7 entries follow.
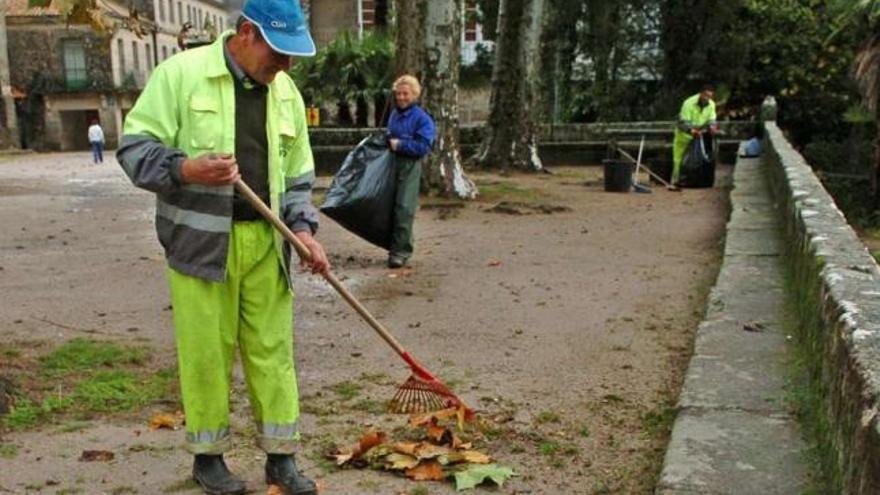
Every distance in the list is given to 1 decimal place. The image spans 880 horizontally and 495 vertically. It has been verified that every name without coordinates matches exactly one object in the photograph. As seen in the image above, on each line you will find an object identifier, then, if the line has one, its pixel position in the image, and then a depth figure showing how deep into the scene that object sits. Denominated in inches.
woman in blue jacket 310.5
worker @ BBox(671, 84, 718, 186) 579.8
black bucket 579.2
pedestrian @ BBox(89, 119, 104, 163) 1291.8
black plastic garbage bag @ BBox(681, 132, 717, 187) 585.6
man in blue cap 124.0
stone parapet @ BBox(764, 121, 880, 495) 97.8
